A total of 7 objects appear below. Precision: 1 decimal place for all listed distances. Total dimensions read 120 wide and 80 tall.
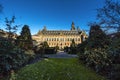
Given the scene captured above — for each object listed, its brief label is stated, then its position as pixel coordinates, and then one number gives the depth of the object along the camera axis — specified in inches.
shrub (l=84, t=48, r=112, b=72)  144.8
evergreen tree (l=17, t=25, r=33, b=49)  281.4
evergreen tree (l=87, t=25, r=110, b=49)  174.8
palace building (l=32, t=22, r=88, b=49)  1370.3
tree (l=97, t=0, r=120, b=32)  105.3
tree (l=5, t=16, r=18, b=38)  224.7
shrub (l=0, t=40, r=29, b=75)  121.2
